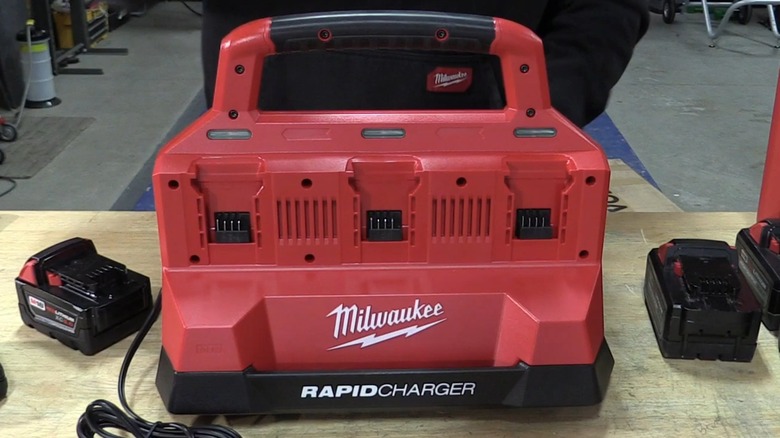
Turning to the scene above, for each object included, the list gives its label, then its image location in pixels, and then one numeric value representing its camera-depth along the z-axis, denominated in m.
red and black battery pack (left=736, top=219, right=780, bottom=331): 0.79
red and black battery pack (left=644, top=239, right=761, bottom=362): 0.72
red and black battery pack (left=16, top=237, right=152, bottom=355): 0.75
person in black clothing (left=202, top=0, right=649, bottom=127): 1.02
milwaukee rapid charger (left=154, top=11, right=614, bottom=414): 0.63
